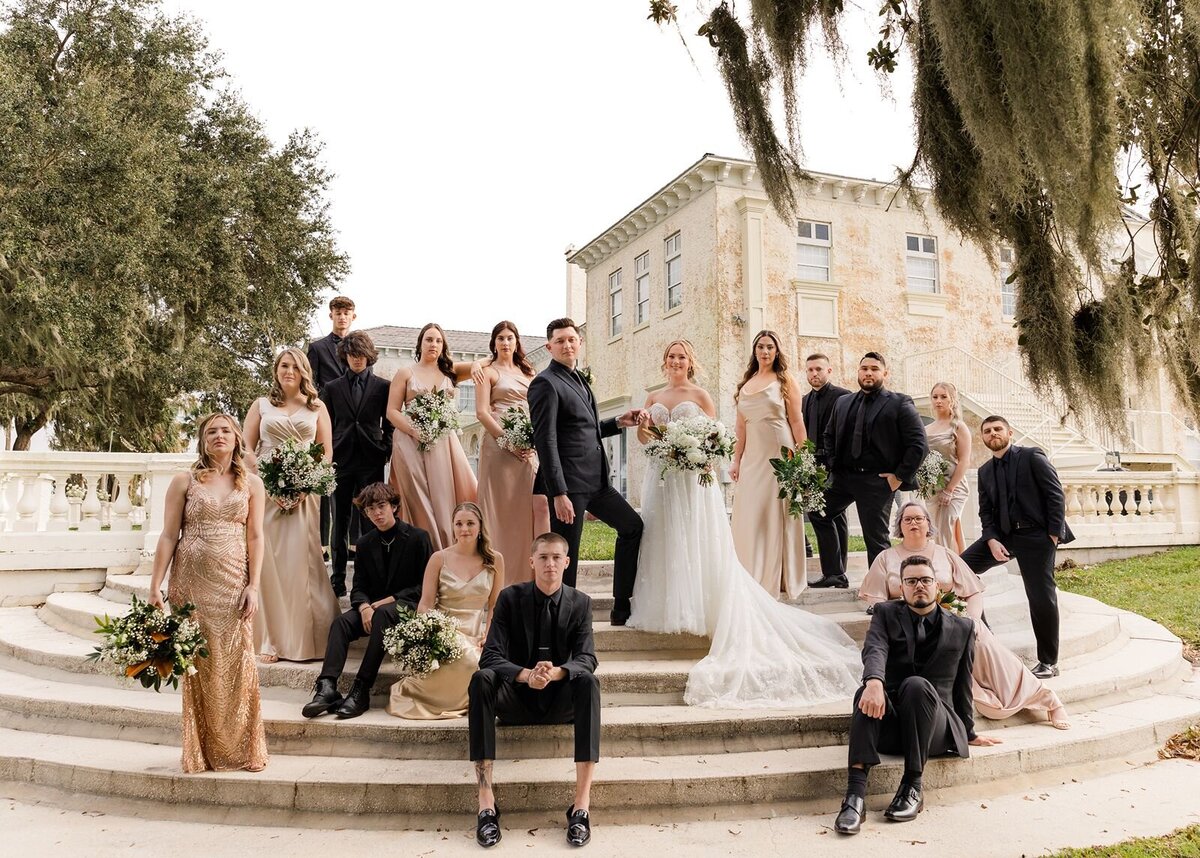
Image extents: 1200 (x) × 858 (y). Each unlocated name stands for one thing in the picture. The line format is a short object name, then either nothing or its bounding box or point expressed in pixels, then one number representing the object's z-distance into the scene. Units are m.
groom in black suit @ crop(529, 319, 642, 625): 5.11
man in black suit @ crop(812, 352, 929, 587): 6.04
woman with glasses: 4.88
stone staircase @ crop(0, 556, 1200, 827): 4.07
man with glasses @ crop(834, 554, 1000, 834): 4.13
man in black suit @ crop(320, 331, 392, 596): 6.31
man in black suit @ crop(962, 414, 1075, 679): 5.60
